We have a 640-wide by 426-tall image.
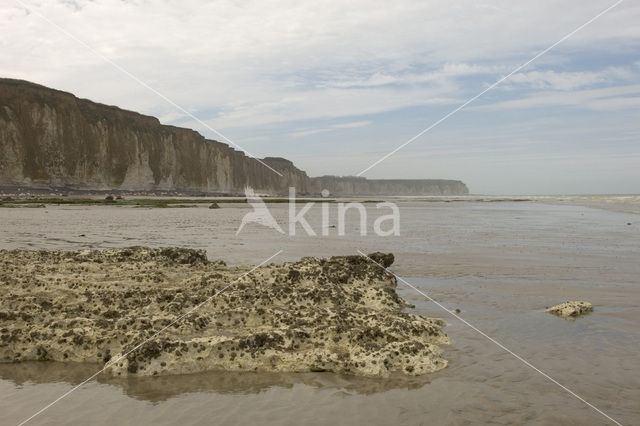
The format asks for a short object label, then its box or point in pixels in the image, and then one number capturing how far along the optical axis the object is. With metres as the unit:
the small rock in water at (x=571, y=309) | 9.33
